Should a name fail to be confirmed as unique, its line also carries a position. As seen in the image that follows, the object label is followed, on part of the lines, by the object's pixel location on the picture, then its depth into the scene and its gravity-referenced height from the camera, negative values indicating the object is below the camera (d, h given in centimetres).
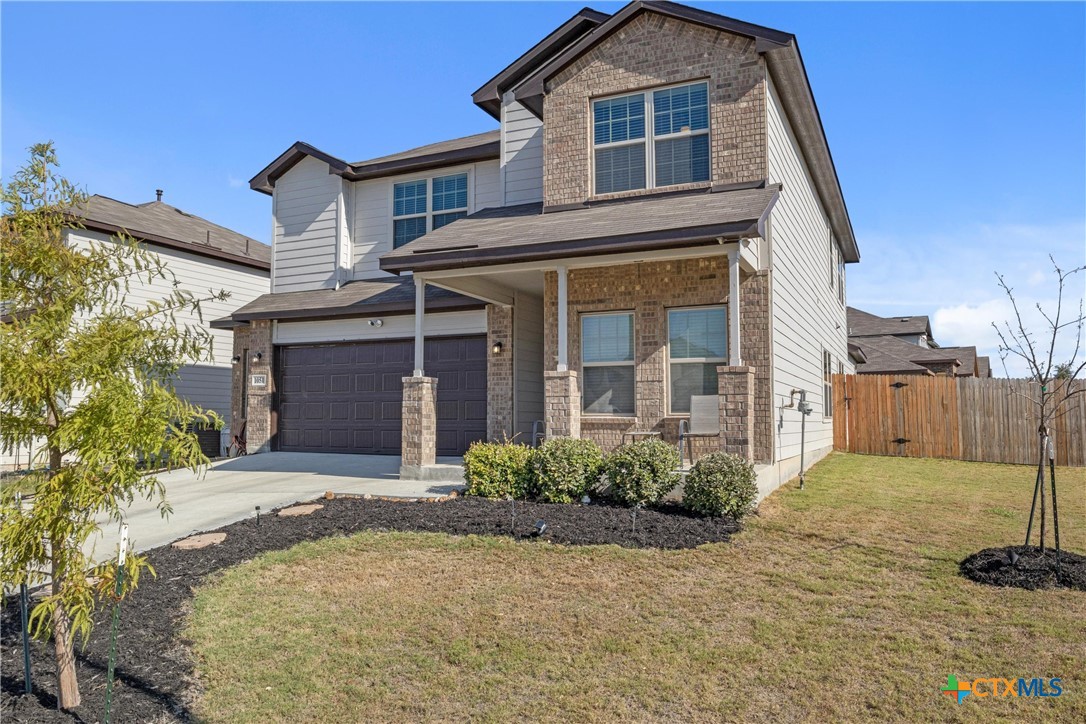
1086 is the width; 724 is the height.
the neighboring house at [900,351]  2412 +190
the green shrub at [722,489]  779 -93
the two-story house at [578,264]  996 +204
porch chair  973 -22
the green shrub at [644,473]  827 -81
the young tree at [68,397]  345 +2
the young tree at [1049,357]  636 +42
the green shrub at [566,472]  862 -83
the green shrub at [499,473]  896 -88
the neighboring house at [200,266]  1620 +337
